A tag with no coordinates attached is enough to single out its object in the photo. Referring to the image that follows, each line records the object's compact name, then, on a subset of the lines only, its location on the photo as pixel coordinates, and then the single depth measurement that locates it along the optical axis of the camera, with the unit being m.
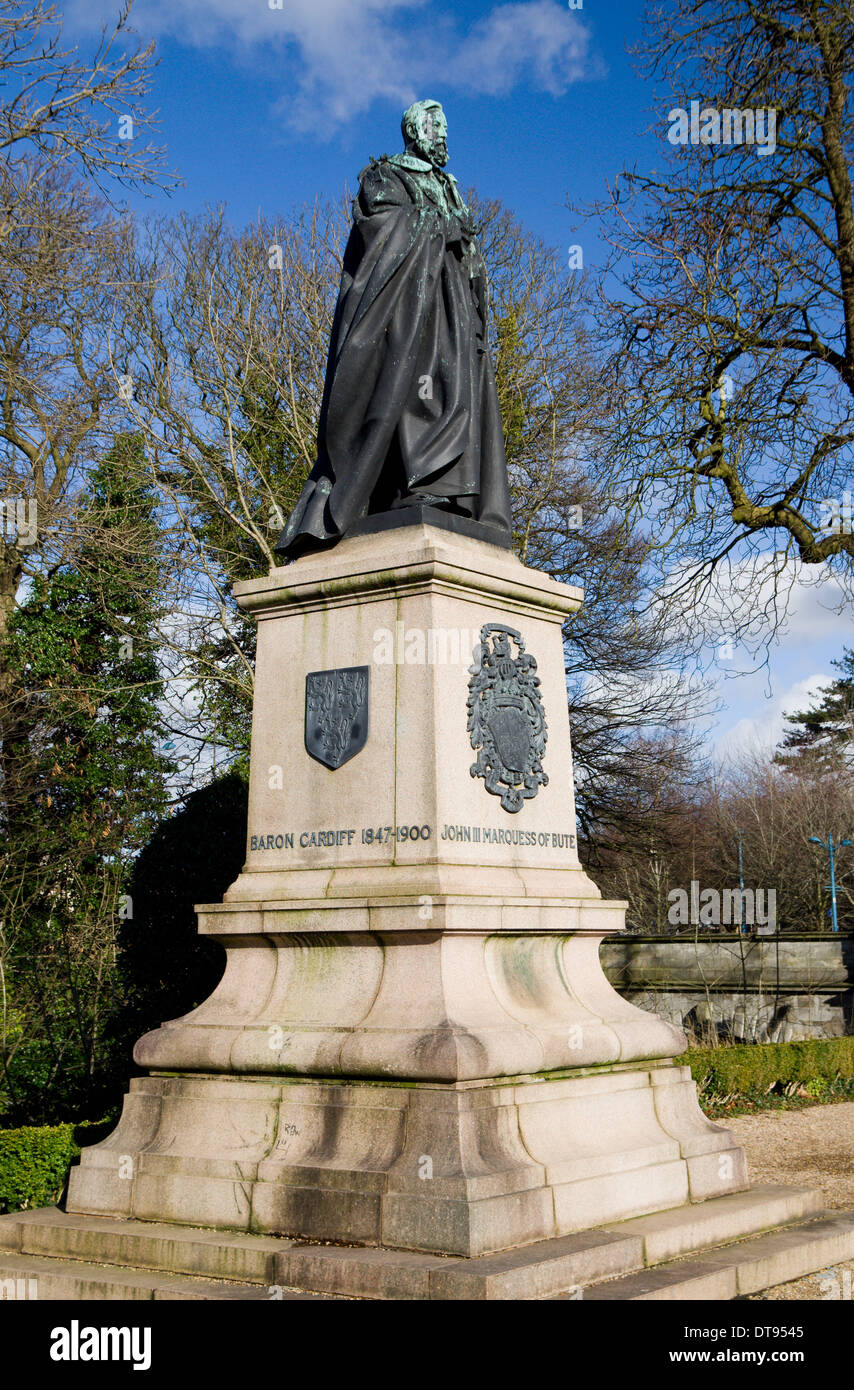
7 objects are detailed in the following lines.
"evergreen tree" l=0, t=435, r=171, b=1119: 14.50
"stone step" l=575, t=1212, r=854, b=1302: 5.44
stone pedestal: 5.83
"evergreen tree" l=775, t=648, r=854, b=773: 53.62
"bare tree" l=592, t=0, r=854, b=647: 16.73
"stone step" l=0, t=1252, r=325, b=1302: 5.47
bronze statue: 7.58
